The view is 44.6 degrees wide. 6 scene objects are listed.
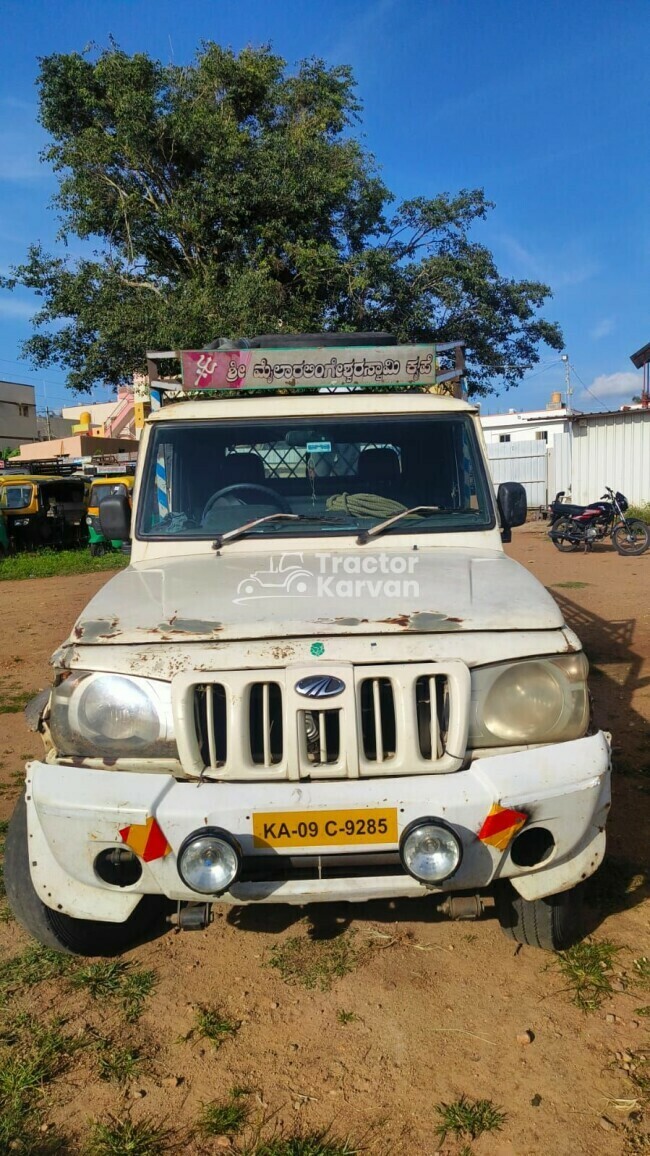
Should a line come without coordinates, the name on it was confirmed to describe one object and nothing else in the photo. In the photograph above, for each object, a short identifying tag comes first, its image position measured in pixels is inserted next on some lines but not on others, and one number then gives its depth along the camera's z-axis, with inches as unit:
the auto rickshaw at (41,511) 778.8
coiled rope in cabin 137.2
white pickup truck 87.4
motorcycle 569.3
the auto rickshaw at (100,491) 695.3
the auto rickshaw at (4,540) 750.5
